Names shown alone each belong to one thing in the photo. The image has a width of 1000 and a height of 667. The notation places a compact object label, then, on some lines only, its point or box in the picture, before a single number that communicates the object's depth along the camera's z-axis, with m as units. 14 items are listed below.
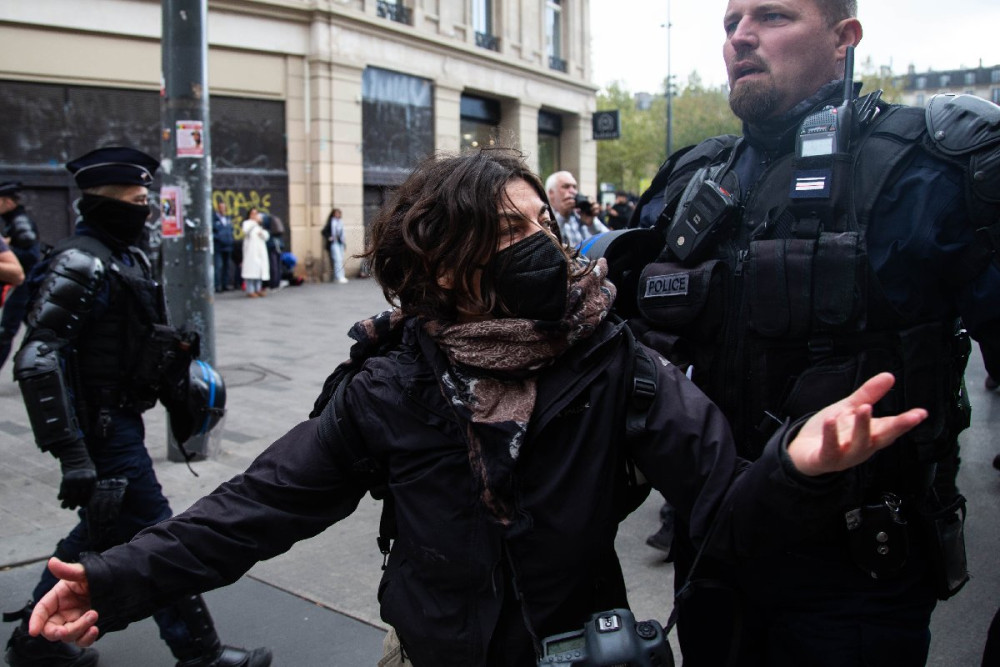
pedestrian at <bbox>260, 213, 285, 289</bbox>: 17.25
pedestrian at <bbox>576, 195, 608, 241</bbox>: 9.84
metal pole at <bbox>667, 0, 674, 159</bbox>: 41.41
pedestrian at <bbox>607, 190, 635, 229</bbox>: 16.91
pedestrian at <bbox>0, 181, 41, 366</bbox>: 7.88
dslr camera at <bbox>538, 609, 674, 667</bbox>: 1.46
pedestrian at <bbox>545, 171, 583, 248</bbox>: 7.19
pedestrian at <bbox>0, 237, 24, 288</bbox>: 5.52
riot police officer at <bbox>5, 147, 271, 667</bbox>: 3.25
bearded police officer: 1.86
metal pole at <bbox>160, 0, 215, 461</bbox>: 5.84
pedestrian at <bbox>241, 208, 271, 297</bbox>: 16.05
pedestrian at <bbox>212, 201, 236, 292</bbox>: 16.84
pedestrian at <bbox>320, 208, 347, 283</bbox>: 19.19
